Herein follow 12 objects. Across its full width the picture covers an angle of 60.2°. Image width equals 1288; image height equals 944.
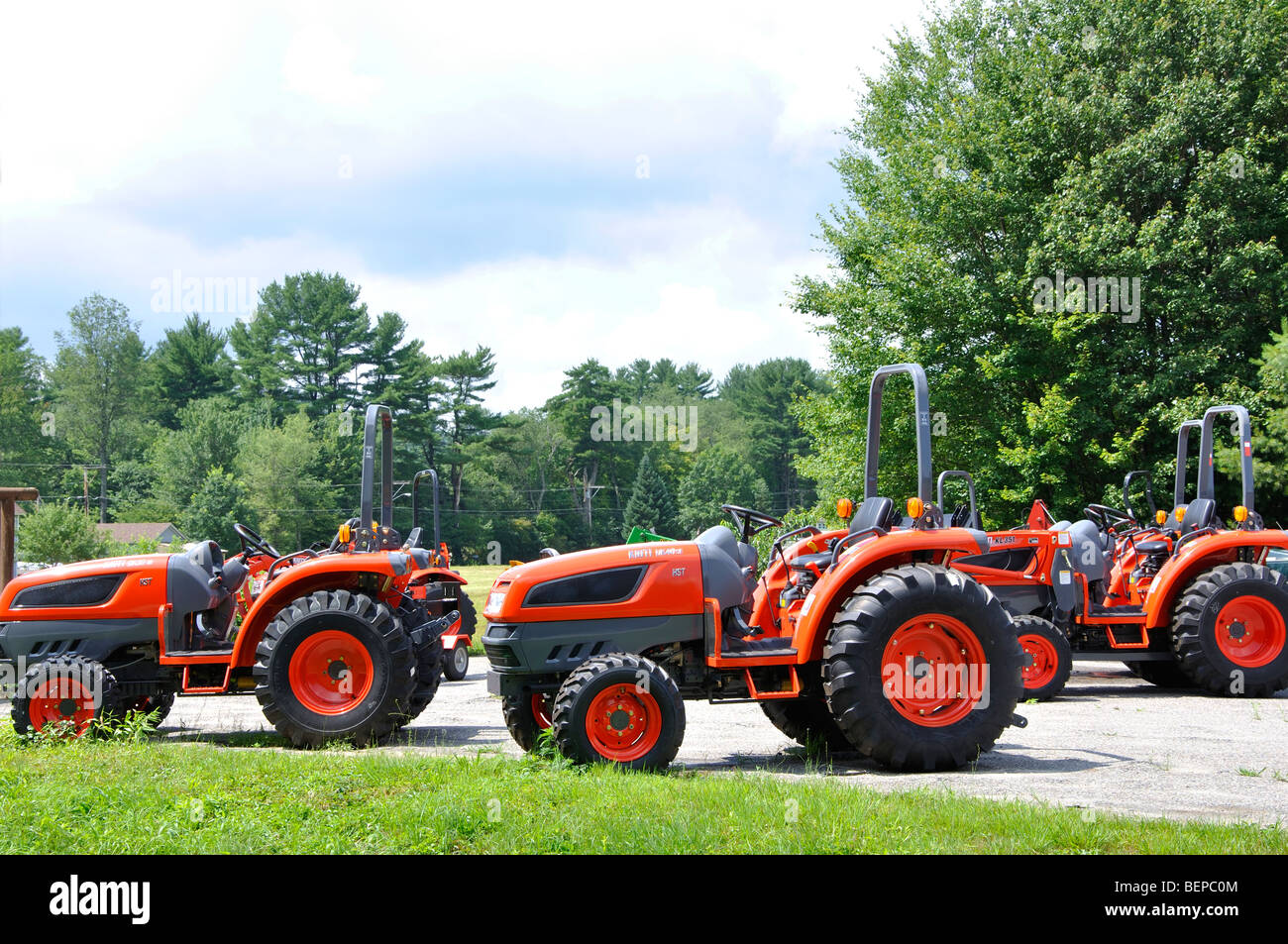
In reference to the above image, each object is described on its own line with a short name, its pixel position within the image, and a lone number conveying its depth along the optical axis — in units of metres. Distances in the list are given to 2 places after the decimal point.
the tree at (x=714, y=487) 61.75
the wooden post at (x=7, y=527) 14.38
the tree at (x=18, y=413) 63.97
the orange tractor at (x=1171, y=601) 11.12
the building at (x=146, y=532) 60.36
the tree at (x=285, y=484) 58.47
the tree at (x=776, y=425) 77.62
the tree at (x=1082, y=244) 20.91
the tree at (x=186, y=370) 72.62
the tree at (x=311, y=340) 61.69
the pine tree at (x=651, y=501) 61.97
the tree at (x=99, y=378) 67.56
